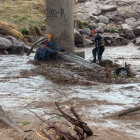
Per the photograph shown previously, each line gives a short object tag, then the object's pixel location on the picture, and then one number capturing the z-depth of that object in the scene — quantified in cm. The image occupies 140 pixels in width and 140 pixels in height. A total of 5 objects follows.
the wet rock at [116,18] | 3247
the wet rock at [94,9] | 3284
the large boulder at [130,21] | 3041
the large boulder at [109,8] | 3393
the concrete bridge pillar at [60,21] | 1228
